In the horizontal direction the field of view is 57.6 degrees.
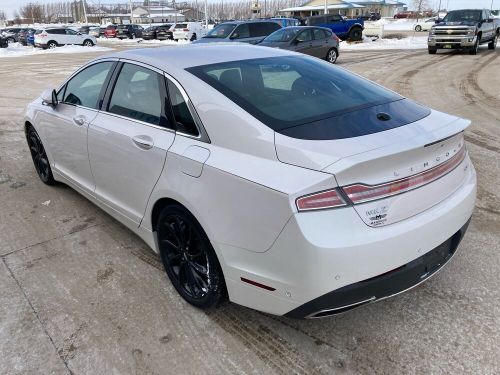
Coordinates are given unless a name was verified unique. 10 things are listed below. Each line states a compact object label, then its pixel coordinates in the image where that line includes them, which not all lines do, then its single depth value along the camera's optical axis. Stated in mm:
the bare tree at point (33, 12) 113062
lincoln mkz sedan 2125
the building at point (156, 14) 98938
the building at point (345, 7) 72050
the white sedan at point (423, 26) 43900
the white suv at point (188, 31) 31594
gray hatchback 15281
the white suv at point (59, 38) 32156
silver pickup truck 17688
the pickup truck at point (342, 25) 29312
